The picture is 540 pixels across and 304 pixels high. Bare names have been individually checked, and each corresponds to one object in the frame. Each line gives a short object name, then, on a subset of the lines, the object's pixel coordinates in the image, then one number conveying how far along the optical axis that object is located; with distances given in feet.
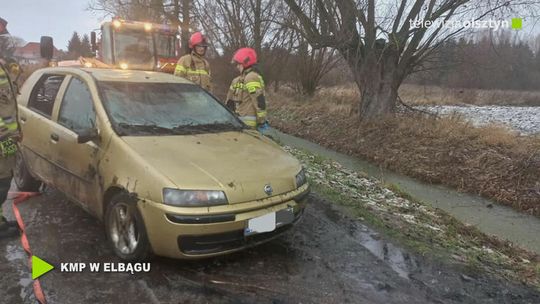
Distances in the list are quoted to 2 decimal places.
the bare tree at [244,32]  68.33
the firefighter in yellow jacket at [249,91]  19.95
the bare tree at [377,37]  35.37
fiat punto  10.58
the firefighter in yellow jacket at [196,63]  23.61
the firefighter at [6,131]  12.60
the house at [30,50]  252.13
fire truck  38.96
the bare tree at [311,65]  67.15
